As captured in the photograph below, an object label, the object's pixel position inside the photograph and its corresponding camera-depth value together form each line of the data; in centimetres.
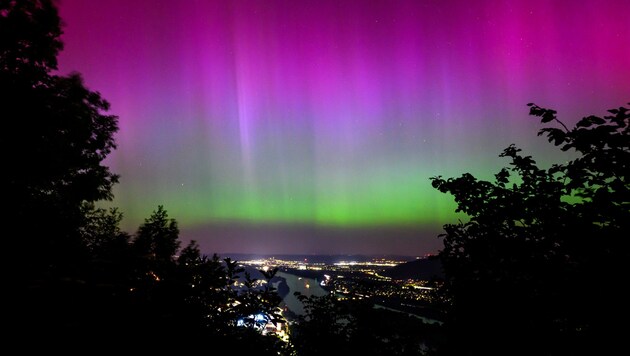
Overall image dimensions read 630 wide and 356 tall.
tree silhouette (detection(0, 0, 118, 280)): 374
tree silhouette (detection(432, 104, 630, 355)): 390
